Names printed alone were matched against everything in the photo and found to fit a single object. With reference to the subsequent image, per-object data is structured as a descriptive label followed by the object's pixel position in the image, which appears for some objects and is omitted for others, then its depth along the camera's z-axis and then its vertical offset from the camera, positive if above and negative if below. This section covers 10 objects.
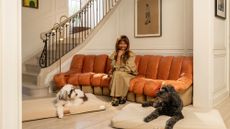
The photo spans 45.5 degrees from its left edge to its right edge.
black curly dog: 3.01 -0.54
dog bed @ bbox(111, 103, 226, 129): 2.81 -0.68
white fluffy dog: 3.74 -0.55
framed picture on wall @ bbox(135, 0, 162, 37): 5.34 +0.78
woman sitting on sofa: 4.41 -0.22
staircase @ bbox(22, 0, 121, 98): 5.45 +0.45
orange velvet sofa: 4.18 -0.33
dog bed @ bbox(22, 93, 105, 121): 3.45 -0.68
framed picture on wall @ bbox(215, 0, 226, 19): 4.40 +0.81
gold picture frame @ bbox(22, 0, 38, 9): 6.44 +1.29
